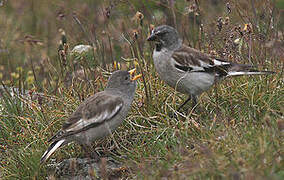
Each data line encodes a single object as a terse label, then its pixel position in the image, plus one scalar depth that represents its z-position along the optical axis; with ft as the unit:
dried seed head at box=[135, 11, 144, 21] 38.60
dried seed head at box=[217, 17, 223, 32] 38.27
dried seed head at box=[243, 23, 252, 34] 36.41
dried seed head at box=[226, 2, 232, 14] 38.21
